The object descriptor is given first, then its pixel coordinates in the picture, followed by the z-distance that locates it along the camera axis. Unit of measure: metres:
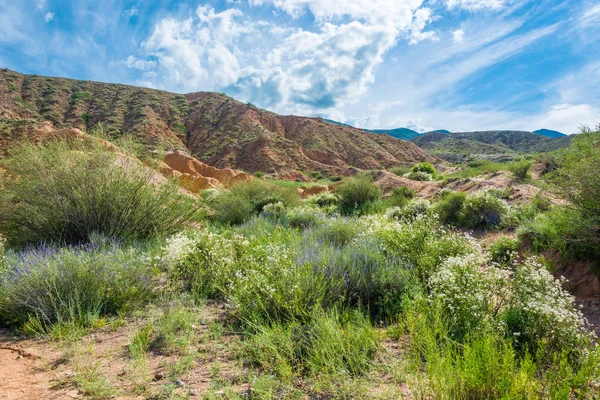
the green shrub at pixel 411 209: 11.64
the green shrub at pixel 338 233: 6.68
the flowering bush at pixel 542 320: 3.05
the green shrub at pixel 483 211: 9.75
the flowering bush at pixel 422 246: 5.25
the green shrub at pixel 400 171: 32.05
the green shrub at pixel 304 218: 9.97
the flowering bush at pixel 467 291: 3.28
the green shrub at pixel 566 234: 5.13
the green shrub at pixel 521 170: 13.19
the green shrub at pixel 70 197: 6.31
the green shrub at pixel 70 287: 3.78
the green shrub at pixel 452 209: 10.99
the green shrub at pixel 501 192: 11.42
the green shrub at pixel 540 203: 8.53
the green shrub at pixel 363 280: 4.08
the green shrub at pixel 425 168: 26.67
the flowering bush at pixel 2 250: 4.80
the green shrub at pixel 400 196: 14.27
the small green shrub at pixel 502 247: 7.04
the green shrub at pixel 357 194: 15.41
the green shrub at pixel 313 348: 2.71
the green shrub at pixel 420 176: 22.36
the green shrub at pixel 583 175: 5.06
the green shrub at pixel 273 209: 12.20
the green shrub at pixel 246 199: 12.34
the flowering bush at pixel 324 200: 16.38
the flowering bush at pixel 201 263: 4.79
